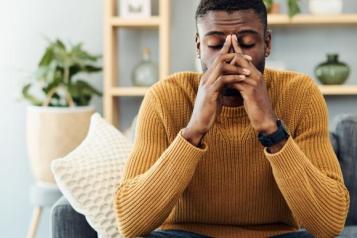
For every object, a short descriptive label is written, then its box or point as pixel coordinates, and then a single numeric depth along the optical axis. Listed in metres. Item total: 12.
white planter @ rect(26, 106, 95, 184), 2.63
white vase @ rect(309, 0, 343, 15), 2.75
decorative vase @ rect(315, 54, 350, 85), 2.78
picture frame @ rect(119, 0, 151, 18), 2.81
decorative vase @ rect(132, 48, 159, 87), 2.86
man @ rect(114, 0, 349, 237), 1.38
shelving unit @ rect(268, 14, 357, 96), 2.73
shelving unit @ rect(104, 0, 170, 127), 2.77
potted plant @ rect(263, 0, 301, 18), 2.70
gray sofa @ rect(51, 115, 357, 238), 2.02
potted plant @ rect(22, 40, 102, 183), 2.63
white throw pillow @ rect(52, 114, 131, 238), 1.63
